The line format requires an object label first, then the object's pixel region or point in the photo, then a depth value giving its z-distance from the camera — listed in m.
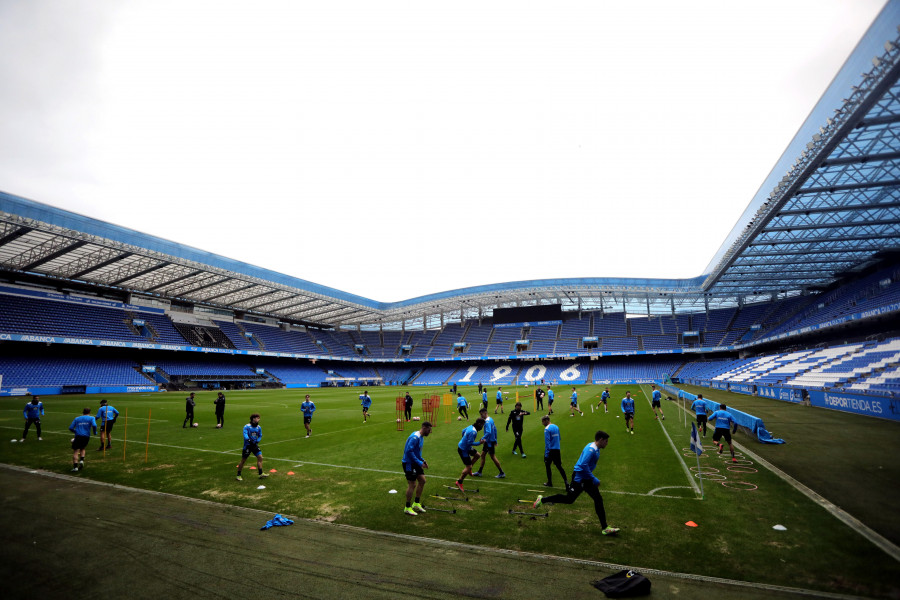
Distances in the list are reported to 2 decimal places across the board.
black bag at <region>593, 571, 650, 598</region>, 5.00
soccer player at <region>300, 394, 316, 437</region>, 17.77
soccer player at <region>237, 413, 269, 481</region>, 10.84
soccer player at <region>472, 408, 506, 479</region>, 10.76
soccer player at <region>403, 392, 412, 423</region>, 21.19
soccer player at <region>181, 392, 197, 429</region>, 19.84
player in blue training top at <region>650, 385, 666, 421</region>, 20.92
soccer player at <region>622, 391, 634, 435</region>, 17.19
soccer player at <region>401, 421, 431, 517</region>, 8.07
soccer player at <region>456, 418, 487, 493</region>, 9.45
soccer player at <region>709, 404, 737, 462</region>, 12.22
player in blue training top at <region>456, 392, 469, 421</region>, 20.79
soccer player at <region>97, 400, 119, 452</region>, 14.06
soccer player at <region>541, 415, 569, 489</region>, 9.47
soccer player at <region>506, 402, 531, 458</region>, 13.46
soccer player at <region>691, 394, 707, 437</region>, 14.97
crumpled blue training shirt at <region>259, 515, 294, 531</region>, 7.42
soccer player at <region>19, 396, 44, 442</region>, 15.53
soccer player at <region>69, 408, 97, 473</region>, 11.34
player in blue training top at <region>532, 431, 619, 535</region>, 6.88
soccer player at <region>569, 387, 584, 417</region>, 23.88
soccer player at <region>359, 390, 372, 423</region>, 22.48
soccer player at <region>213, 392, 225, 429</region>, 20.36
